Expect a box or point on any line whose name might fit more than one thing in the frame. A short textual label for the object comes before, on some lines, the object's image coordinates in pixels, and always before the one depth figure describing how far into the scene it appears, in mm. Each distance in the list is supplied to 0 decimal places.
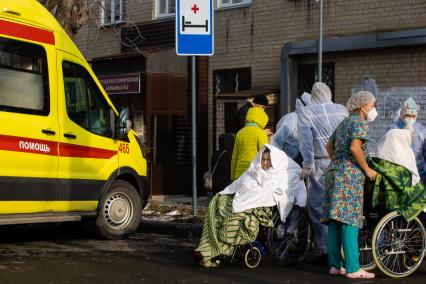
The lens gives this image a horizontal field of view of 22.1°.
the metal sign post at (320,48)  15631
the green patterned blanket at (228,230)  10818
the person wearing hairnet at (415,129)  11174
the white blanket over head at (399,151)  10461
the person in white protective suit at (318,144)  11442
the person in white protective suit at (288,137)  12235
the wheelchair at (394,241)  10203
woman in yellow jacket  12116
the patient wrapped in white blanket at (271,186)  10966
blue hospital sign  14982
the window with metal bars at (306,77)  19811
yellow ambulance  12116
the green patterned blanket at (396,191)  10302
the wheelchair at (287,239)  11174
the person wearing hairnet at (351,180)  10138
